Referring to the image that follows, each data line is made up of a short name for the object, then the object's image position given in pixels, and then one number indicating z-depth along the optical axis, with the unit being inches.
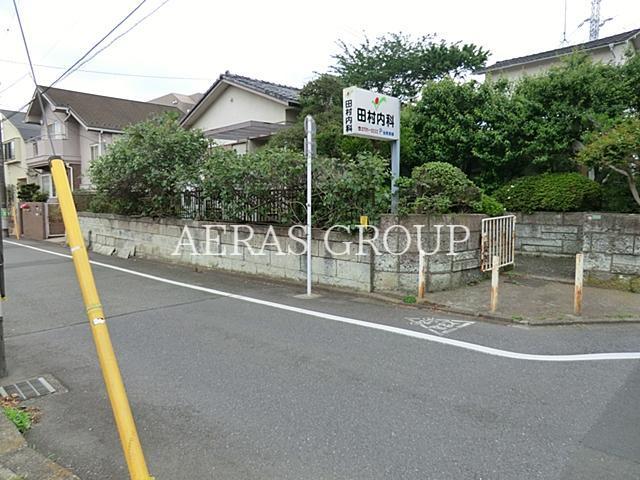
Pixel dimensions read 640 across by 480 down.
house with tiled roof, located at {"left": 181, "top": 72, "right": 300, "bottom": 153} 613.0
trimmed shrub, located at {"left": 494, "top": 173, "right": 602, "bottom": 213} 366.9
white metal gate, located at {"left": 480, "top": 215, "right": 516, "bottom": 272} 309.6
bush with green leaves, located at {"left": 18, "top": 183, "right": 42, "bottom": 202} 945.2
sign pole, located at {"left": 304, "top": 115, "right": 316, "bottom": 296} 293.3
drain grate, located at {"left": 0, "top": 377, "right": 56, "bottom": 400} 150.9
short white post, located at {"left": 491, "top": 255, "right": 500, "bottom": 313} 235.7
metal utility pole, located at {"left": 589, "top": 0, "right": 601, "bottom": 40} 924.6
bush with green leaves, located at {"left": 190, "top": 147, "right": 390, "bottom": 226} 300.2
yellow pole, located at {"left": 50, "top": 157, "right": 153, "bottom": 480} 82.7
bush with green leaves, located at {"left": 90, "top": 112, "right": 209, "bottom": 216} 456.4
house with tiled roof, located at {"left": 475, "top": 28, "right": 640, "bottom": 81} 581.0
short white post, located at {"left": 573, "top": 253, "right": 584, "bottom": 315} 225.5
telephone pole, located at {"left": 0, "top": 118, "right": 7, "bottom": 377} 154.2
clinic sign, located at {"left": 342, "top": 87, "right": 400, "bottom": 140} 291.0
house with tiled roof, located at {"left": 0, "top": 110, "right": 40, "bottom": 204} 1193.3
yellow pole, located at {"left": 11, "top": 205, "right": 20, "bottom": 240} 854.5
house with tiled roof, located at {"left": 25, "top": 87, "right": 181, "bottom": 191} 982.4
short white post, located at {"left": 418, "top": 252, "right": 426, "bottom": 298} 269.4
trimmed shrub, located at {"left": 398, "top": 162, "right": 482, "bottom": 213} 302.4
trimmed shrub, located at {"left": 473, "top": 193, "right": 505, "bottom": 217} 319.3
